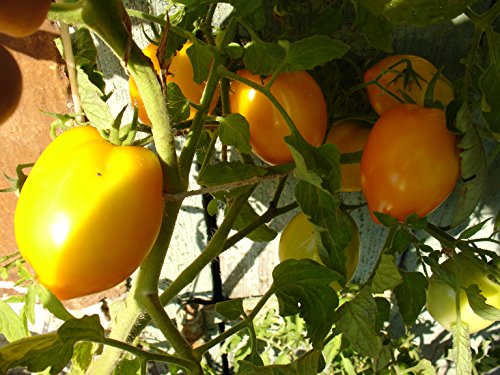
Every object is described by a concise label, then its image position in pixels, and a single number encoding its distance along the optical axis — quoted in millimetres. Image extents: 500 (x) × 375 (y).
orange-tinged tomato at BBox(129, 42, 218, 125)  553
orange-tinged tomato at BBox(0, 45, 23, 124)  192
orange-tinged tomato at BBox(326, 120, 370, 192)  636
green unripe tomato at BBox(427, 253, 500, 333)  631
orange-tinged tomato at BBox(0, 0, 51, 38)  198
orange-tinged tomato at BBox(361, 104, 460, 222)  518
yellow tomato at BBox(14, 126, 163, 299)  377
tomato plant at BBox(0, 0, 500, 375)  387
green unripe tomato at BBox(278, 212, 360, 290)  621
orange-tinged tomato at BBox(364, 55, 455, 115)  579
